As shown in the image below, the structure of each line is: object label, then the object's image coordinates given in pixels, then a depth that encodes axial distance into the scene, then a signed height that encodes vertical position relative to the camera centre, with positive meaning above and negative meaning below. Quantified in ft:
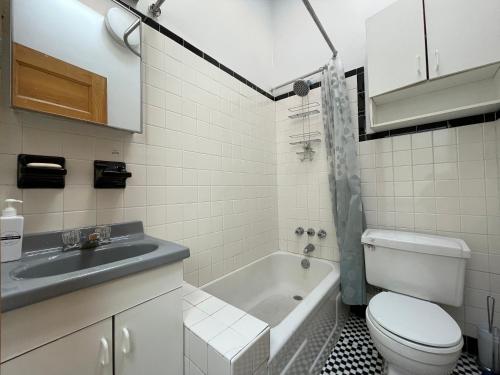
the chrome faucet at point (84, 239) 3.18 -0.66
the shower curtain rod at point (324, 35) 4.07 +3.48
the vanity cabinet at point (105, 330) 1.98 -1.45
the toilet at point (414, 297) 3.31 -2.20
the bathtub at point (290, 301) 3.68 -2.65
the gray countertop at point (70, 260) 1.96 -0.82
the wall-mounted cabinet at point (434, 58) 3.87 +2.52
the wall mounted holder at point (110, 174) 3.50 +0.32
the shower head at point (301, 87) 6.37 +3.04
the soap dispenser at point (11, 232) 2.57 -0.43
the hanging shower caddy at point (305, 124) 6.54 +2.10
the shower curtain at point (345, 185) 5.49 +0.13
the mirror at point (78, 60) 2.80 +1.96
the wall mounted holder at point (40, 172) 2.89 +0.33
